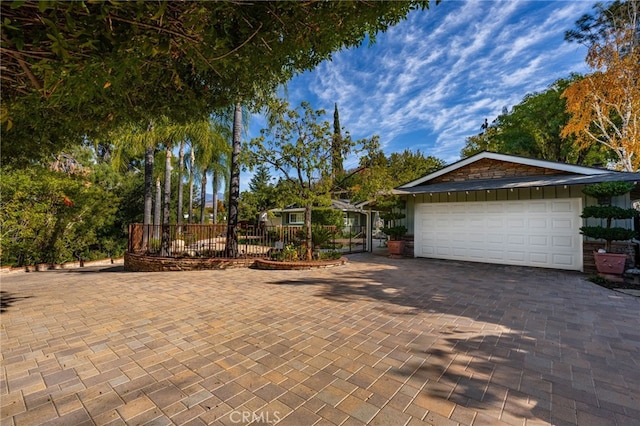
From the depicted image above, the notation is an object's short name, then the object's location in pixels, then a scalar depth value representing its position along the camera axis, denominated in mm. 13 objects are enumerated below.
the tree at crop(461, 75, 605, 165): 16594
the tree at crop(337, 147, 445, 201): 9539
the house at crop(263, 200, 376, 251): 23291
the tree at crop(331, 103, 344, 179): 9195
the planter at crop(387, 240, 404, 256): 11375
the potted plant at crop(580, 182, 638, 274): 6641
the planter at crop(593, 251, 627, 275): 6762
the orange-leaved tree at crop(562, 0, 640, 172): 12484
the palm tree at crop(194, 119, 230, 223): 12966
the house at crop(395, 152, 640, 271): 8141
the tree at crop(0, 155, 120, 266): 9484
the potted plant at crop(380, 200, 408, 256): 11314
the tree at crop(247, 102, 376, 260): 8906
